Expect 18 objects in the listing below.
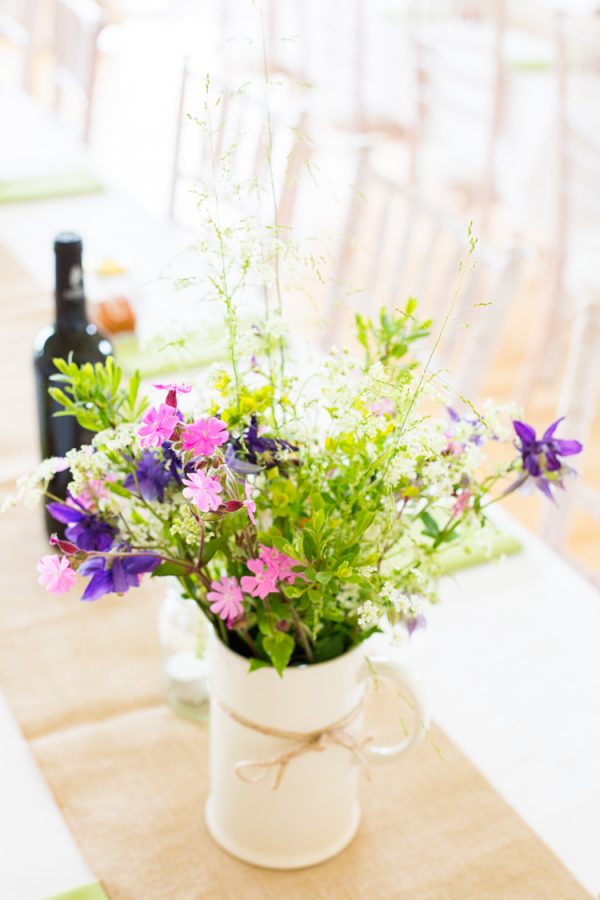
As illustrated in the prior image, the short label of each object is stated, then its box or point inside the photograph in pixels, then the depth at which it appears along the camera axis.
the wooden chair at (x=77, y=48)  4.36
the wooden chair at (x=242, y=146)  3.32
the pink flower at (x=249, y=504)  1.42
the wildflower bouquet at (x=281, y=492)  1.46
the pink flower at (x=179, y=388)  1.44
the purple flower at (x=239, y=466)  1.50
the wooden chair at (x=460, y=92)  5.17
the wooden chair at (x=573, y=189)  4.25
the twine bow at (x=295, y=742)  1.61
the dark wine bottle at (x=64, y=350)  2.00
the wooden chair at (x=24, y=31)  5.08
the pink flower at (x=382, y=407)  1.53
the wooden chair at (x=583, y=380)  2.32
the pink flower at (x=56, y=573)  1.46
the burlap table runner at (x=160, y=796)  1.71
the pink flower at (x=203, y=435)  1.42
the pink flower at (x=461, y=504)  1.61
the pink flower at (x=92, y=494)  1.58
